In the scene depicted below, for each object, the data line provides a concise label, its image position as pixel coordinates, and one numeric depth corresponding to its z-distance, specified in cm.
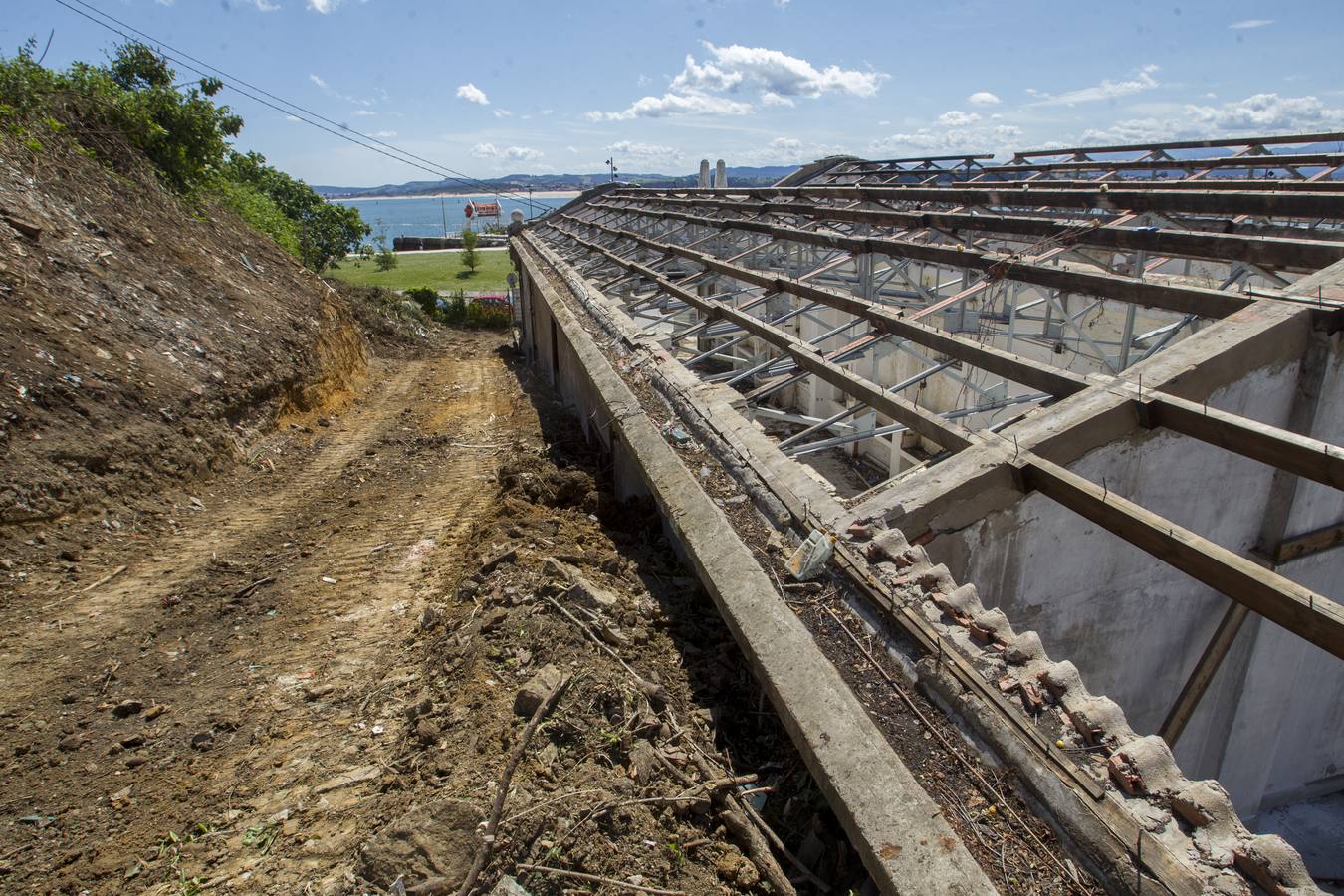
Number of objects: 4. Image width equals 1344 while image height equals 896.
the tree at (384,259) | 5916
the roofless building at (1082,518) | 339
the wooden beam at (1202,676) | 651
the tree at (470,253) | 5643
